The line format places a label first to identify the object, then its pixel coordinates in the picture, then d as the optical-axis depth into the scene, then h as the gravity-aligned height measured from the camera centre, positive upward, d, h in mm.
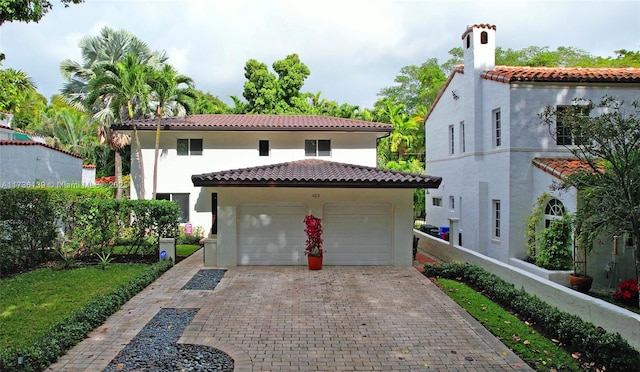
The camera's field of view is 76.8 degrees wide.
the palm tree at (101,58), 24156 +8711
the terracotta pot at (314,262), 12509 -2095
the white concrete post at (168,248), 13500 -1781
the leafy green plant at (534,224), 12656 -906
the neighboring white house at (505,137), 13430 +2109
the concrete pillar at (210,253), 13062 -1881
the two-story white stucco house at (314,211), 12680 -528
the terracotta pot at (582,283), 10648 -2315
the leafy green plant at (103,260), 12602 -2146
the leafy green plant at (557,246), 11234 -1439
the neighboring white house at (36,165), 15741 +1295
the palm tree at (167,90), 18297 +4957
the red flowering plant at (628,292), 9648 -2347
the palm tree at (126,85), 17922 +4926
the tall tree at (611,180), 7910 +324
